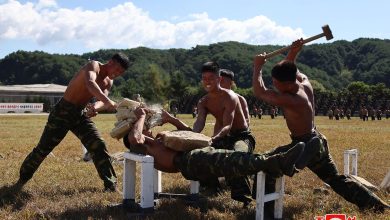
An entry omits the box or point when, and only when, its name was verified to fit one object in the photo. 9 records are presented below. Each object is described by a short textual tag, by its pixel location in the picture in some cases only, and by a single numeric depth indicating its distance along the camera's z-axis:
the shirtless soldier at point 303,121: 5.26
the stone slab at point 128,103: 5.65
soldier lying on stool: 4.70
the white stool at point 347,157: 7.47
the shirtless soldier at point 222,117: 6.25
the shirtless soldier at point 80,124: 6.93
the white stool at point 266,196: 4.97
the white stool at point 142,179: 5.12
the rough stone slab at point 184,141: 5.32
